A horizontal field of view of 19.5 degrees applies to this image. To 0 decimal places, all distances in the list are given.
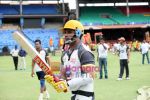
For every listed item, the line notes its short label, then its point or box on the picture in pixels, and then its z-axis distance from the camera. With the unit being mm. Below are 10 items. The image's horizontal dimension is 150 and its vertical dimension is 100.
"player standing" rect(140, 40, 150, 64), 27859
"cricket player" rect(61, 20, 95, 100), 5707
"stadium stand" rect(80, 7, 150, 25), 56444
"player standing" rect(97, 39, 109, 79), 18938
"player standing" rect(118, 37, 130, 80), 18109
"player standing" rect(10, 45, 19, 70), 25898
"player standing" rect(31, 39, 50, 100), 12062
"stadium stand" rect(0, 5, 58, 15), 59169
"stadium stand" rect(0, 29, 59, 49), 51188
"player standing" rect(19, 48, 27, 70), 26620
